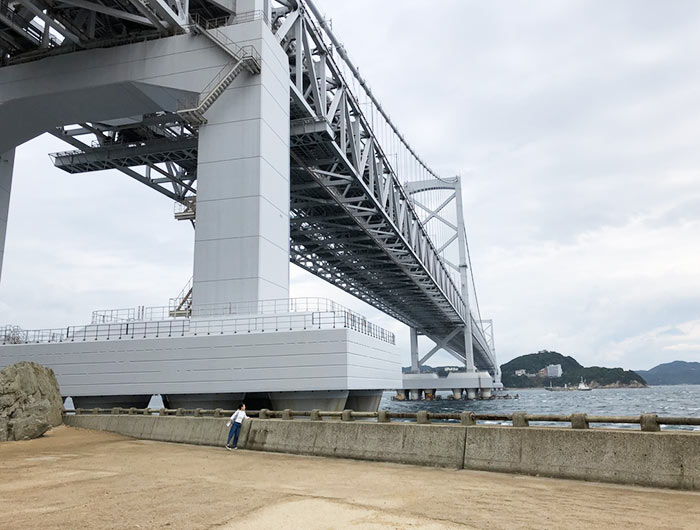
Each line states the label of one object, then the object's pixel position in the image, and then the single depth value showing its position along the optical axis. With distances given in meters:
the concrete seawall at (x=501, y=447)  8.89
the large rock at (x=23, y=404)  16.83
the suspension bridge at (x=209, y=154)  21.62
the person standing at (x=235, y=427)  14.98
